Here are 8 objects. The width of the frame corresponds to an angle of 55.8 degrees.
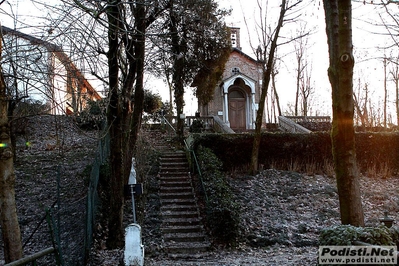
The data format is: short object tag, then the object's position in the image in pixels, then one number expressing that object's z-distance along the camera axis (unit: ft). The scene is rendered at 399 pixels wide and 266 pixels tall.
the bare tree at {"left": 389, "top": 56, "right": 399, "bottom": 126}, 87.92
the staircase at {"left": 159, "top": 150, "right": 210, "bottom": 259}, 32.89
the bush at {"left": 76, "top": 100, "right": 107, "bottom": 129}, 65.28
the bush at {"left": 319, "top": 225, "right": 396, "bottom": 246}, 15.19
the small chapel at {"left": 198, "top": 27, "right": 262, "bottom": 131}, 90.68
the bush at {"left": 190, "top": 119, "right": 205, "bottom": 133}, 70.20
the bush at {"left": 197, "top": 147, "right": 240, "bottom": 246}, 33.55
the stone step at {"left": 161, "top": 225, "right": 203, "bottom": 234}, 36.11
